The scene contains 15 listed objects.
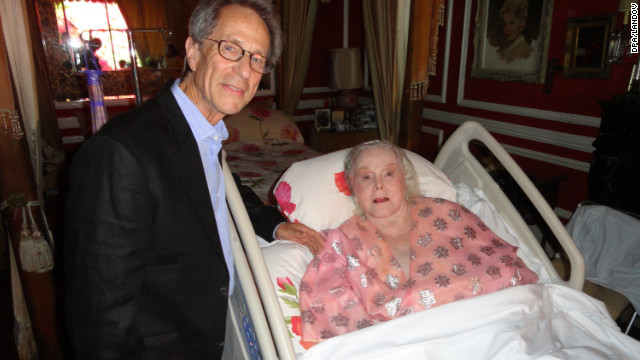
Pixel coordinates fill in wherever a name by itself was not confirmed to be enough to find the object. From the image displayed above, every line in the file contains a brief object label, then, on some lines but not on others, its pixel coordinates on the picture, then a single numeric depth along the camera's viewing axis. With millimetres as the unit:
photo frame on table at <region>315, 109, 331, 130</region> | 4633
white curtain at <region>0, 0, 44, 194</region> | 1562
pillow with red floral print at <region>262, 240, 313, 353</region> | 1331
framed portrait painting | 3049
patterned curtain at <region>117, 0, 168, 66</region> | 4422
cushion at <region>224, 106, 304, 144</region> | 3932
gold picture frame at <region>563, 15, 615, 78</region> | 2680
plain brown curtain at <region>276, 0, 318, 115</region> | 4176
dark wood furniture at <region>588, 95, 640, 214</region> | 2299
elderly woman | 1343
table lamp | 4527
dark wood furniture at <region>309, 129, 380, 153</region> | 4363
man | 840
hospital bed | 1123
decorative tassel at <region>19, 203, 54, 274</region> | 1751
